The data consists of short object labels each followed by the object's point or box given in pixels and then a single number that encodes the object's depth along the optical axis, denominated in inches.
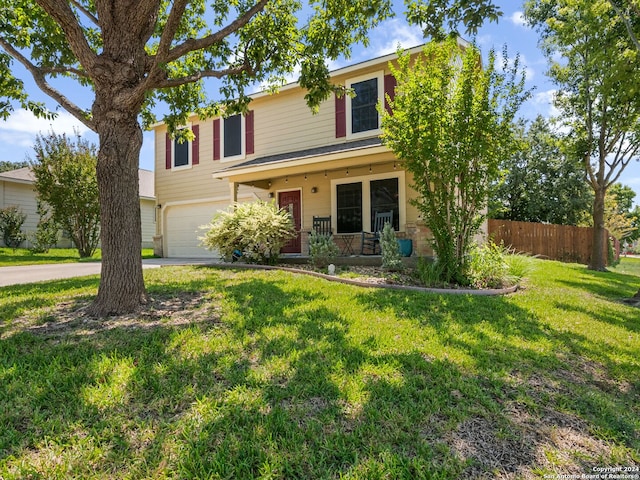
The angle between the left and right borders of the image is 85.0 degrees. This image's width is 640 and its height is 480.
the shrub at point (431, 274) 215.8
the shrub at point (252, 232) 297.1
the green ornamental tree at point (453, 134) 210.2
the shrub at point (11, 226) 566.3
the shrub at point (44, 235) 510.9
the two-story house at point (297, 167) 355.6
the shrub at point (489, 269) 223.6
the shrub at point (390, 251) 268.2
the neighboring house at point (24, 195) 601.0
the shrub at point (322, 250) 293.3
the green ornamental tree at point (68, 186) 477.1
